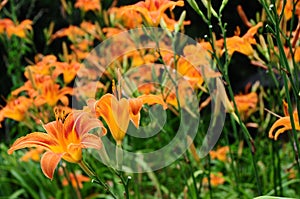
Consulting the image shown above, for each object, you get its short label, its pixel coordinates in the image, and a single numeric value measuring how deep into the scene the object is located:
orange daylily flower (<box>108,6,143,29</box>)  2.54
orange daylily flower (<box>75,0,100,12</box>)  2.67
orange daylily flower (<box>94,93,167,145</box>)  1.08
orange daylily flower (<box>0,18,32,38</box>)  2.72
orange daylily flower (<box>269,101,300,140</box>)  1.23
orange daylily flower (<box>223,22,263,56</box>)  1.62
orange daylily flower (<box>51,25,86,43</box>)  2.88
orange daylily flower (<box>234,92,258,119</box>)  2.42
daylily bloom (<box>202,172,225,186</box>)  2.79
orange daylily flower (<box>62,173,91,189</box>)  2.85
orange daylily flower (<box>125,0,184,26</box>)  1.43
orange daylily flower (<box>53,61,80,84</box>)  2.09
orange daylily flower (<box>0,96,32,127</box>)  2.03
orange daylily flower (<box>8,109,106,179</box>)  1.04
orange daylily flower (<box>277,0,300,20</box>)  1.57
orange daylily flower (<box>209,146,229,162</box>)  2.87
